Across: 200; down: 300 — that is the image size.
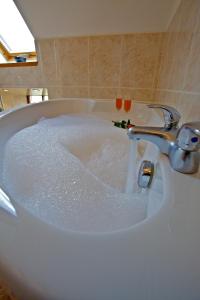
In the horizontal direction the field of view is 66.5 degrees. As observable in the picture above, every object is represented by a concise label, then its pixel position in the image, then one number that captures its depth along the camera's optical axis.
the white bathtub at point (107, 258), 0.16
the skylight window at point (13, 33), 1.71
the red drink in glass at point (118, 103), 1.29
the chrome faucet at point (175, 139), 0.33
